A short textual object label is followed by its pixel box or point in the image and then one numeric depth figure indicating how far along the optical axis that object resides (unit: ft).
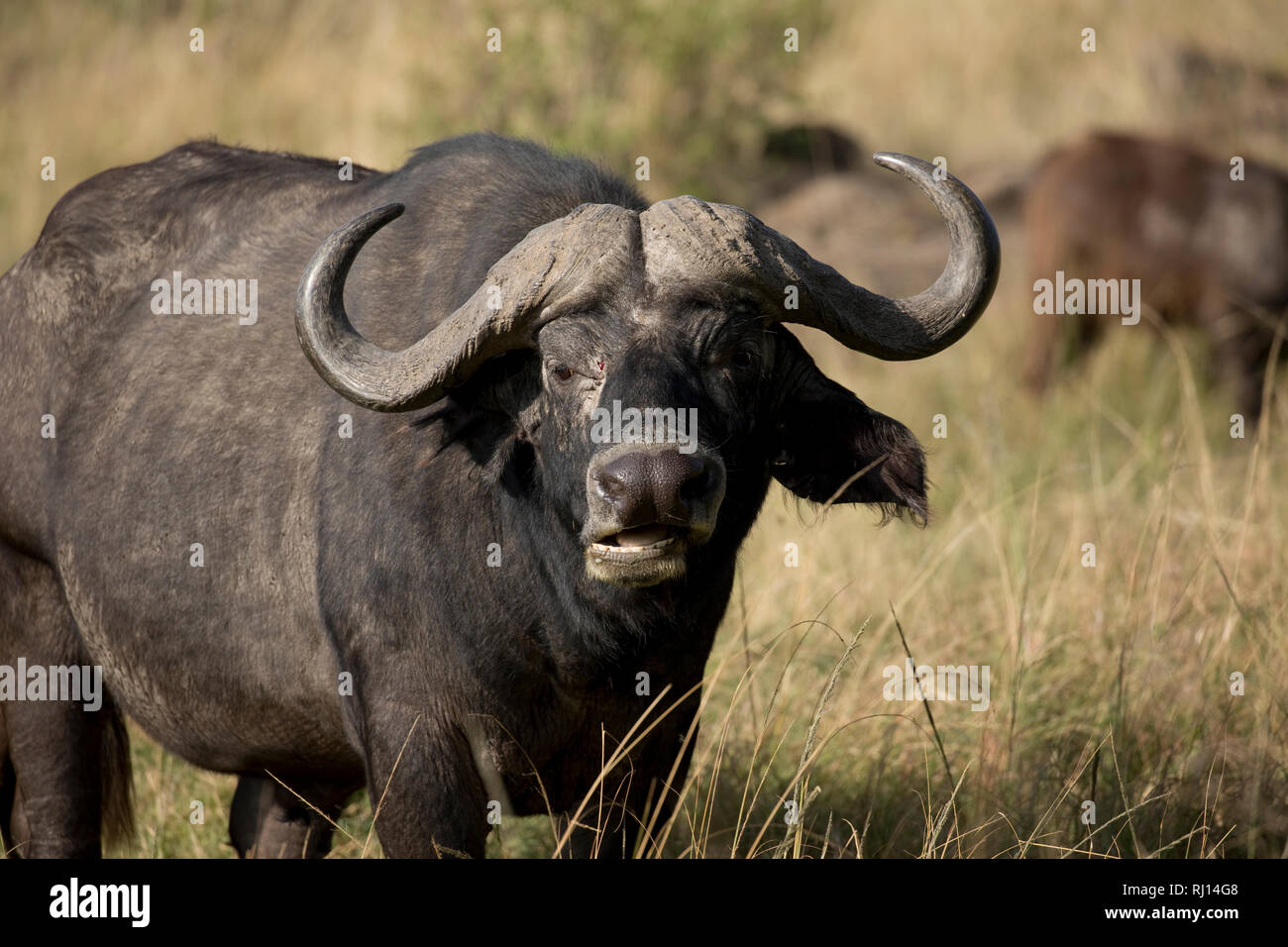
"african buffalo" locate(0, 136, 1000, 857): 23.67
